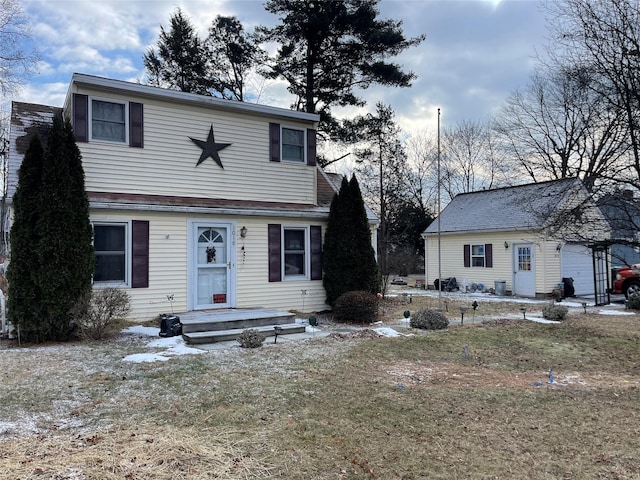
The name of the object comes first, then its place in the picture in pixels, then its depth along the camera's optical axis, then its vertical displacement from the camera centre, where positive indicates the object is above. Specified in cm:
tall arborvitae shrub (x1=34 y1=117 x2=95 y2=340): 770 +58
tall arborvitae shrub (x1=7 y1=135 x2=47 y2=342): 759 +17
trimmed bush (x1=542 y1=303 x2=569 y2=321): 1106 -134
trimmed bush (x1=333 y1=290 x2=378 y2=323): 1001 -100
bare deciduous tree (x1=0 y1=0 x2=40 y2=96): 1672 +859
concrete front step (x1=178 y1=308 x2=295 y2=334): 837 -108
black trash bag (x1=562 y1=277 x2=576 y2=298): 1670 -105
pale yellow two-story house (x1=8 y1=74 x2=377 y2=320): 928 +171
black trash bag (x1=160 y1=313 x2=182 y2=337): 821 -114
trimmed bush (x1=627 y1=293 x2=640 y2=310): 1307 -130
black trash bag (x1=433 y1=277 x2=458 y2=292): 2008 -108
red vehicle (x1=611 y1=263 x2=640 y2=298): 1520 -83
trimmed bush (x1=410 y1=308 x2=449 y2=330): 957 -129
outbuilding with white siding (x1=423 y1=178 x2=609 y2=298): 1683 +32
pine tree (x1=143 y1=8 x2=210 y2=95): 2069 +980
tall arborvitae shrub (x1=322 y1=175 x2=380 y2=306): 1096 +37
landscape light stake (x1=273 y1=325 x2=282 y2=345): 815 -129
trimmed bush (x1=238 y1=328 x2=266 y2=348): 757 -129
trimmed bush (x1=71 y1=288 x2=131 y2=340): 778 -78
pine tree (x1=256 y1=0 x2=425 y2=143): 1814 +918
